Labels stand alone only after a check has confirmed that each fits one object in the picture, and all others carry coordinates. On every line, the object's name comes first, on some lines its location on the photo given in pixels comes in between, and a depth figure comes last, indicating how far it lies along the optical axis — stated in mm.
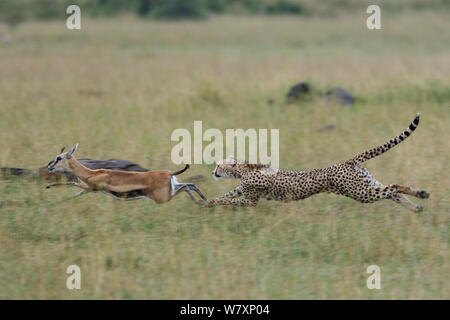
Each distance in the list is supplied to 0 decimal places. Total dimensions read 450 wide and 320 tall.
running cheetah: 12000
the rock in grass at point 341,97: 22172
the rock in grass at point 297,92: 22516
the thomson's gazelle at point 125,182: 12109
